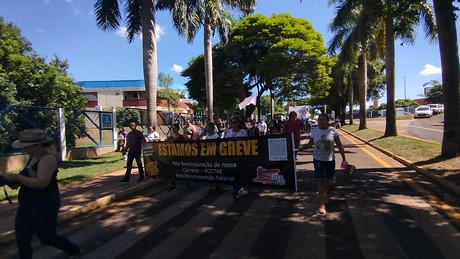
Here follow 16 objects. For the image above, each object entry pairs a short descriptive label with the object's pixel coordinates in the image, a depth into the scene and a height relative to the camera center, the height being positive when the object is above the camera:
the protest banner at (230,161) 7.11 -0.84
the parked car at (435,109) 62.23 +0.37
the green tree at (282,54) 30.23 +5.39
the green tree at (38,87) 15.73 +1.92
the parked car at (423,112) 50.50 -0.01
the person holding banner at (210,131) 9.02 -0.23
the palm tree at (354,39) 21.06 +4.88
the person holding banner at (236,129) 8.33 -0.19
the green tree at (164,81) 63.72 +7.04
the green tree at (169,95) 61.00 +4.48
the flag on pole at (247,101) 26.12 +1.24
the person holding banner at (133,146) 10.29 -0.56
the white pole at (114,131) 19.92 -0.27
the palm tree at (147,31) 14.98 +3.66
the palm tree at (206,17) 17.50 +5.35
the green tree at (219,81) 36.00 +3.96
